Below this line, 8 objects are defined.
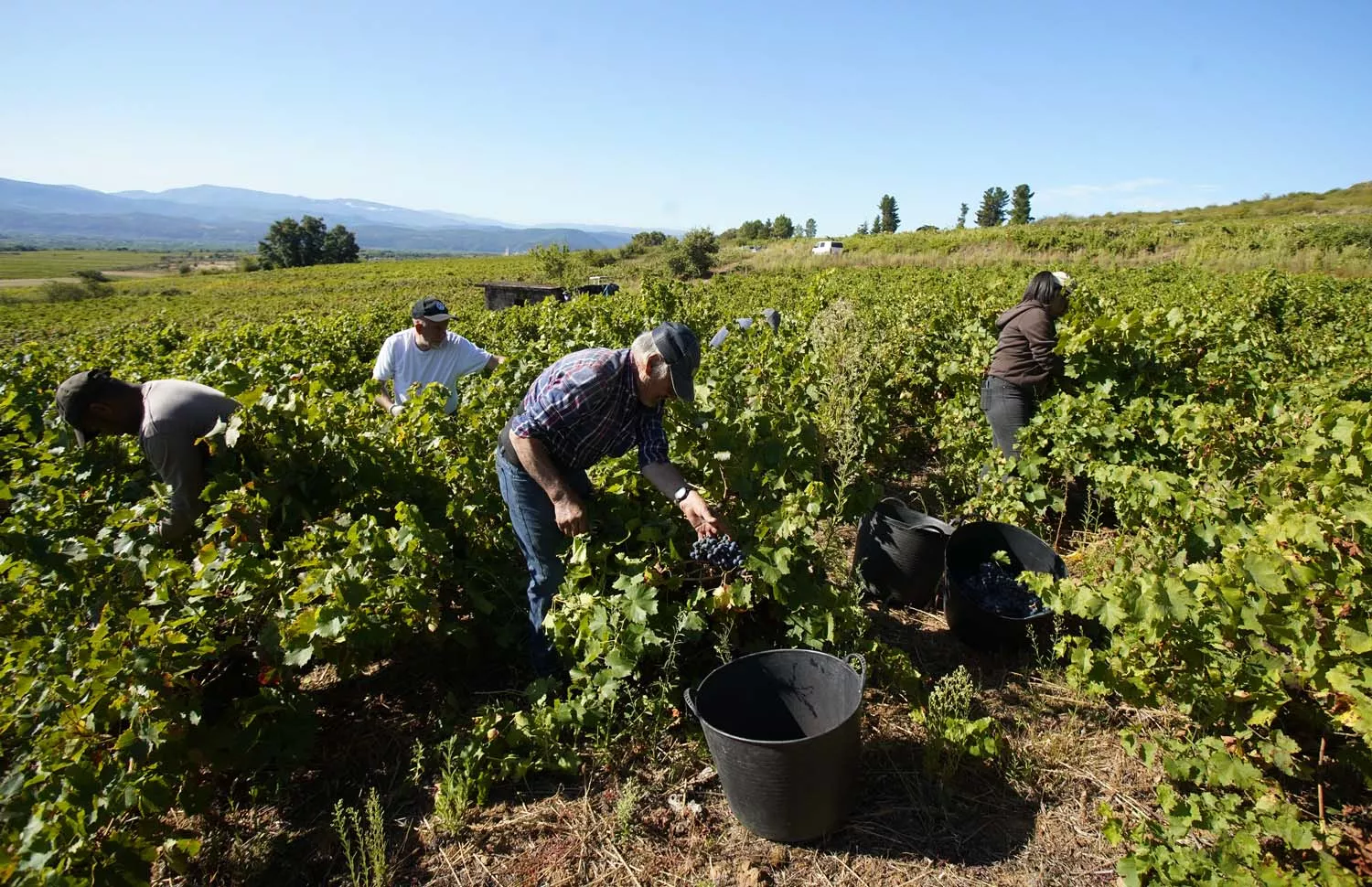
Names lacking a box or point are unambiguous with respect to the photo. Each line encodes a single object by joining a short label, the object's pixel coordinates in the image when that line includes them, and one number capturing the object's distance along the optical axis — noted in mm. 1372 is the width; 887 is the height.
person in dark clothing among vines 4402
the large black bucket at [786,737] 2107
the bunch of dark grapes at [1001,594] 3322
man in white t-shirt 4516
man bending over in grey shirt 2756
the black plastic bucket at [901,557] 3549
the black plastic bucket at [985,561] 3215
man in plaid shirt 2439
